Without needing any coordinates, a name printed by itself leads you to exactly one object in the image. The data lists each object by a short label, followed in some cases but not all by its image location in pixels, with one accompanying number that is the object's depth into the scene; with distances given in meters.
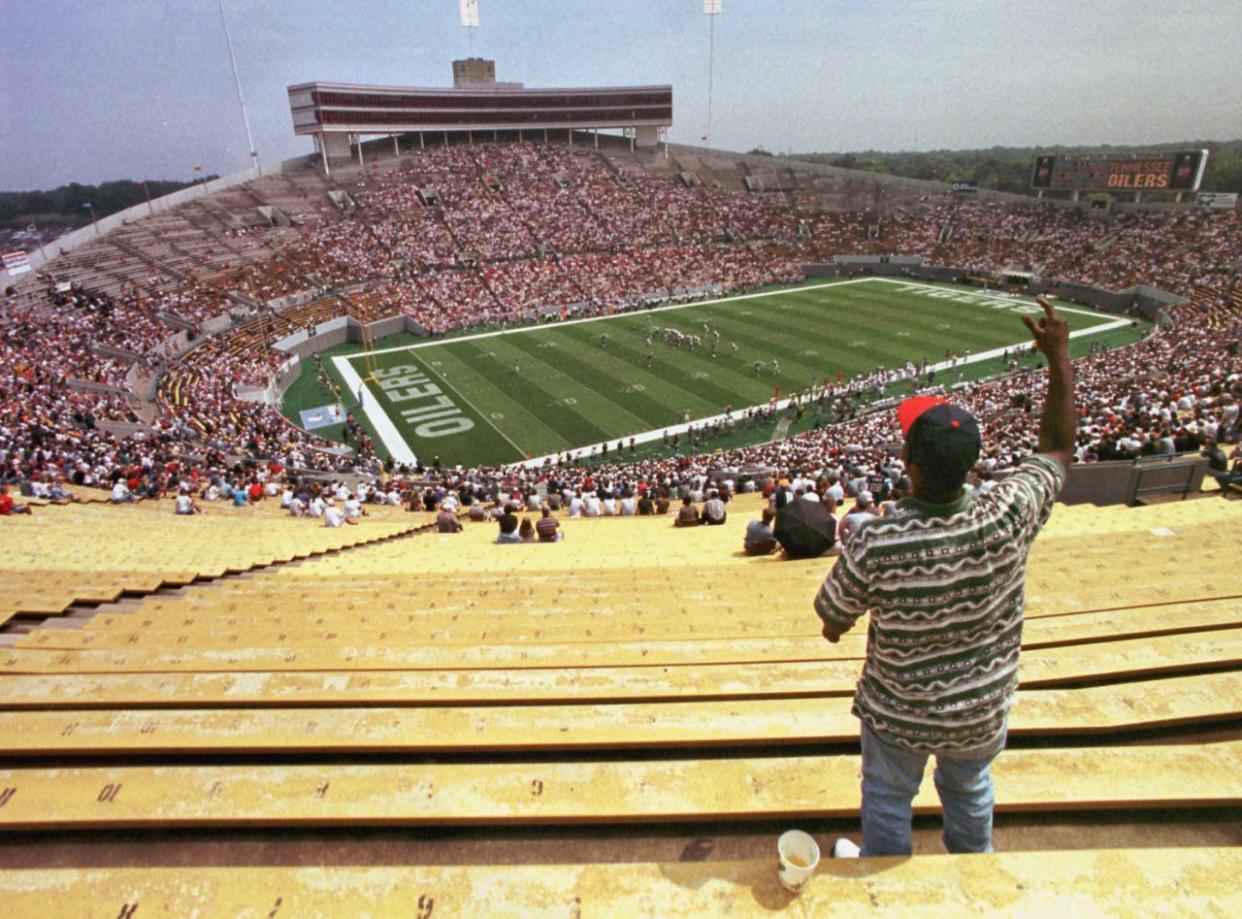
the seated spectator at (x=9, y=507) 12.59
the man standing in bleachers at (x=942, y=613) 2.15
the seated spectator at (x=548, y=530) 11.88
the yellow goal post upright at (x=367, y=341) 36.12
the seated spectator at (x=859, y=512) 8.01
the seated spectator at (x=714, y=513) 12.16
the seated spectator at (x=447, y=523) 13.60
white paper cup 2.02
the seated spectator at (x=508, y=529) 11.70
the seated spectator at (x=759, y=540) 8.58
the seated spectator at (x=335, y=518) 14.31
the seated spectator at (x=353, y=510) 15.06
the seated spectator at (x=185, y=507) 14.95
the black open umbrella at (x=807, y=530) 7.86
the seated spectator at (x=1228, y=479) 10.01
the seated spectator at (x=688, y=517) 12.41
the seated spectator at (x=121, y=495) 15.95
